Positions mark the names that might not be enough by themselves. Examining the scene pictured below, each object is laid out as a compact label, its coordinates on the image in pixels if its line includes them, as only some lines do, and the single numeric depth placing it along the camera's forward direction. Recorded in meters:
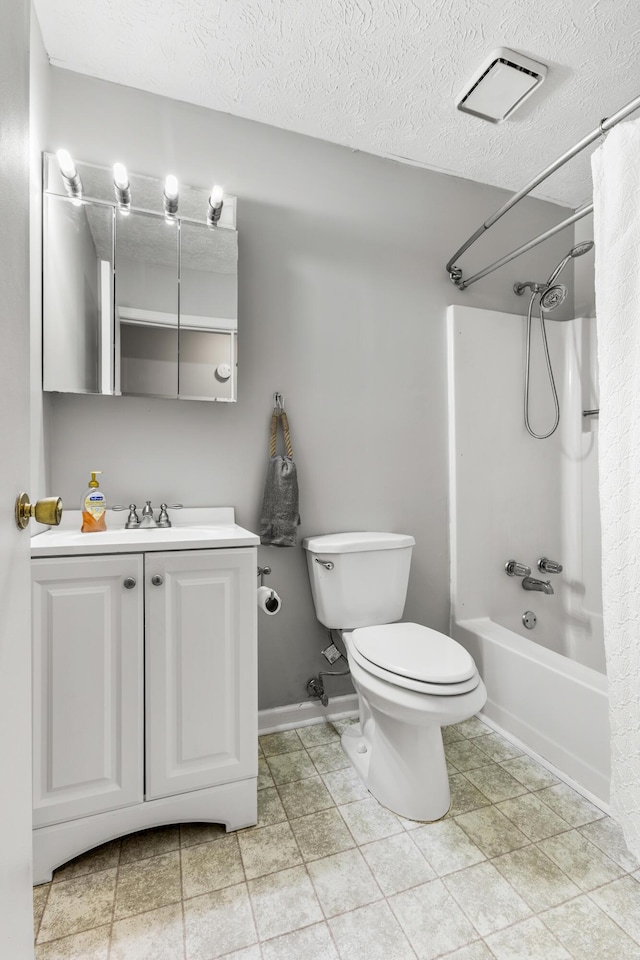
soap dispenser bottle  1.51
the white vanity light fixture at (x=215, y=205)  1.65
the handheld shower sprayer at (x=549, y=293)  1.93
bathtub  1.50
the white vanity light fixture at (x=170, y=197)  1.60
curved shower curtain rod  1.28
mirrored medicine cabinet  1.53
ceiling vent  1.58
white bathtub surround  2.15
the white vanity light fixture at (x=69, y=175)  1.49
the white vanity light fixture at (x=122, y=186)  1.54
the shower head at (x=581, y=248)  1.84
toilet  1.33
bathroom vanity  1.19
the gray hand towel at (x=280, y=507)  1.78
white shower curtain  1.21
